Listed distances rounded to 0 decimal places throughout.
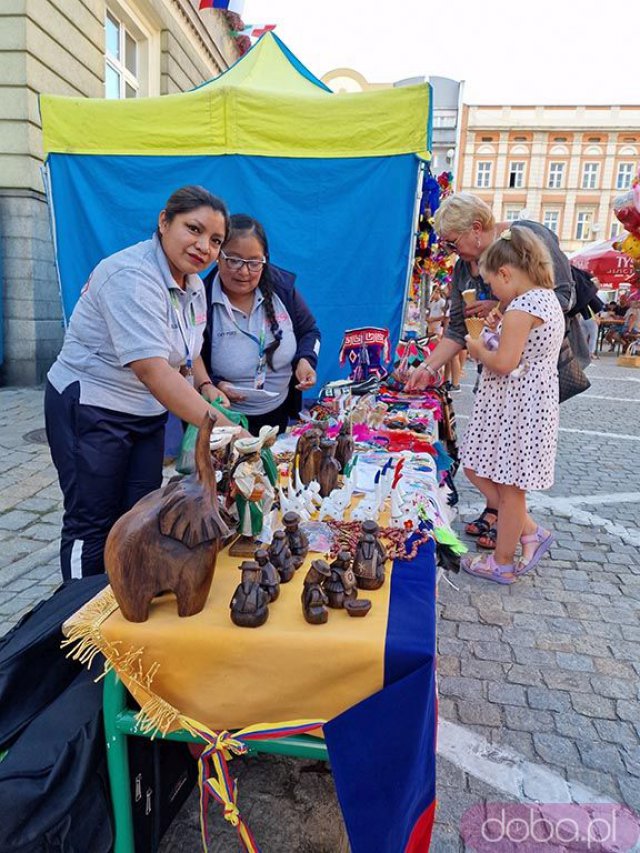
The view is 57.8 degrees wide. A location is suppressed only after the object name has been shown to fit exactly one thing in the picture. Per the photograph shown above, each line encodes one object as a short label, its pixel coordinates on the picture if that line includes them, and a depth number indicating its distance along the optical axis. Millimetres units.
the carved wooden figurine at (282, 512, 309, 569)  1436
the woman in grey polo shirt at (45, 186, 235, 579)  1682
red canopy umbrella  13852
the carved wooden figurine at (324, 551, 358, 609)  1223
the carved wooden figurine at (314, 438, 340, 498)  1851
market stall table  1092
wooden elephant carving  1125
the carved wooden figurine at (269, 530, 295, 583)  1332
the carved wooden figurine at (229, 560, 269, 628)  1144
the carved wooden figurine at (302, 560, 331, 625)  1161
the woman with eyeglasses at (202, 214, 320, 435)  2355
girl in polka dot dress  2359
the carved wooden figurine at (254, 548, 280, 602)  1244
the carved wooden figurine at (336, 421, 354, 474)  2047
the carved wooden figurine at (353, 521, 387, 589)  1297
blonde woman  2768
